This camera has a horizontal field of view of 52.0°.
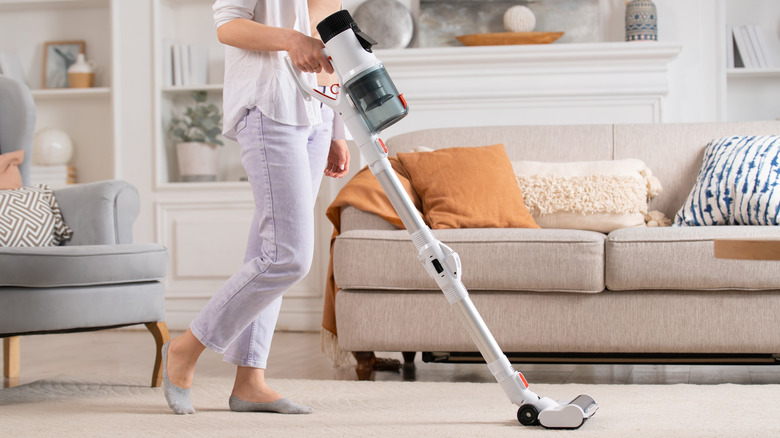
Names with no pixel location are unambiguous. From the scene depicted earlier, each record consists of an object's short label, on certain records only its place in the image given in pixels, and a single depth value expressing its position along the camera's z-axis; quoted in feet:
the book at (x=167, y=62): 12.72
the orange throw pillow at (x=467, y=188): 8.00
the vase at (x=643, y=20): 11.28
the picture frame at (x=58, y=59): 13.30
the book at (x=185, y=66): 12.73
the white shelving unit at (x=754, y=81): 11.89
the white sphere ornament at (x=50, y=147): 12.88
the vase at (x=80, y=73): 12.96
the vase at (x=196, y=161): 12.50
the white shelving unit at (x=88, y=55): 13.44
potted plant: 12.52
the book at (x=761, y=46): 11.58
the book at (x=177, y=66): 12.69
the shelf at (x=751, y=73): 11.47
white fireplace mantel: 11.36
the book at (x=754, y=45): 11.58
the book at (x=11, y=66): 12.99
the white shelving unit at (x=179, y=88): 12.57
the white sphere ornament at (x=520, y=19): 11.60
